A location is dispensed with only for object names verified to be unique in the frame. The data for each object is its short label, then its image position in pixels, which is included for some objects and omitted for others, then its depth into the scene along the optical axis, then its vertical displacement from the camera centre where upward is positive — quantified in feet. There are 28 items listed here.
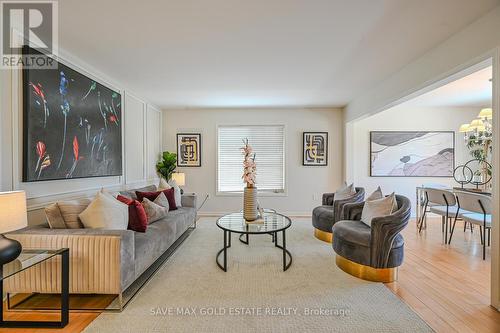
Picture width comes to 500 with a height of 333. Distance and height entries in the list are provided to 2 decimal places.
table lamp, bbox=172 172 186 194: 16.88 -0.95
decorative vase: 11.08 -1.77
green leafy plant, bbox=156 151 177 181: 18.01 -0.06
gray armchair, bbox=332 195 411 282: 8.43 -2.94
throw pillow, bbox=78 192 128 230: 7.59 -1.60
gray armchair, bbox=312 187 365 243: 11.98 -2.65
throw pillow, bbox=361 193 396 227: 9.48 -1.75
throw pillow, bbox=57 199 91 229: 7.59 -1.51
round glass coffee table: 9.48 -2.55
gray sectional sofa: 6.70 -2.69
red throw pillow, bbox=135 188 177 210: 12.73 -1.65
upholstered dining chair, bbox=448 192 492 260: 10.64 -1.99
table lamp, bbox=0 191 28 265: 5.19 -1.21
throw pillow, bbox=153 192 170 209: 12.39 -1.84
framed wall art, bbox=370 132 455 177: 18.40 +0.77
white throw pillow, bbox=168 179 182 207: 14.19 -1.77
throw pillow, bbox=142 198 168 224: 10.70 -2.06
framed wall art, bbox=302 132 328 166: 18.93 +1.24
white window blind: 19.22 +0.64
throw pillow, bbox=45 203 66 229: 7.39 -1.62
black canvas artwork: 7.92 +1.48
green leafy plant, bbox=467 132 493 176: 14.35 +1.02
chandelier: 14.11 +2.10
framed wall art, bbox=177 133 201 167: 19.15 +1.10
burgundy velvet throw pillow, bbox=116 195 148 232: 8.95 -1.95
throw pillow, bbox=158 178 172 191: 14.32 -1.28
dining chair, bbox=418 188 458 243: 12.80 -2.06
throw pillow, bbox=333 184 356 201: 12.92 -1.51
